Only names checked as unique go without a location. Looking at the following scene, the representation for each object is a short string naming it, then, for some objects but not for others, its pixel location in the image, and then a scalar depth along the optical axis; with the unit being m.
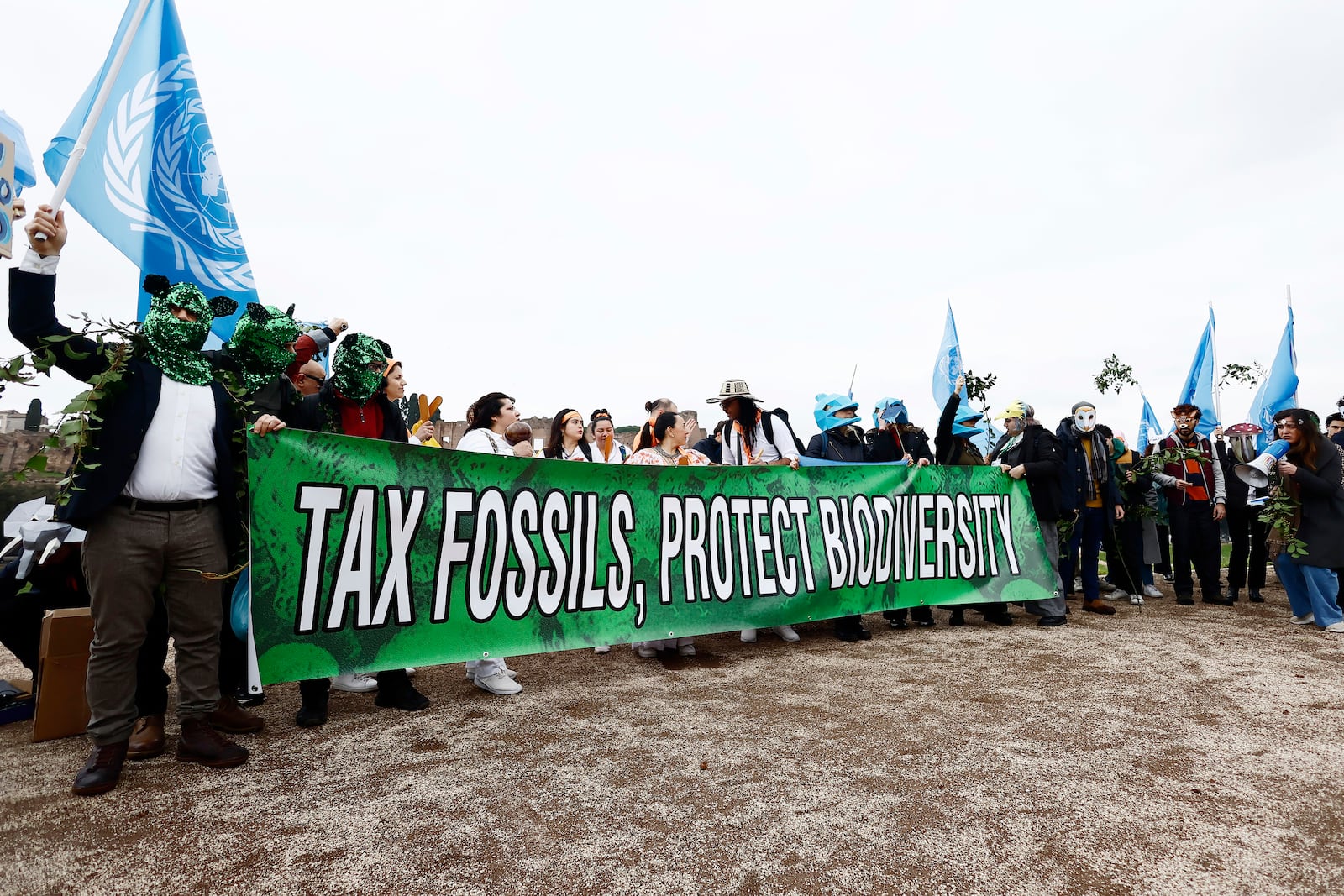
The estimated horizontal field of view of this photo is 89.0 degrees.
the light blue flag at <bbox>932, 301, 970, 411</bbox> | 9.83
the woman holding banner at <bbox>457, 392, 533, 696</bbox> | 4.20
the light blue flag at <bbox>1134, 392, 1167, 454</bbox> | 18.20
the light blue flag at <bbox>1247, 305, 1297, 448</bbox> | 10.62
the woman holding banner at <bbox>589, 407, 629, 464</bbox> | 6.14
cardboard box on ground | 3.39
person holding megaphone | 5.71
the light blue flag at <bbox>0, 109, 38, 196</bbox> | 4.01
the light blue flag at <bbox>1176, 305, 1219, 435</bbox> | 10.92
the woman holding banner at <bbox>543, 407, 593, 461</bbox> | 5.47
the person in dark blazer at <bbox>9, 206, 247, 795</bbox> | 2.74
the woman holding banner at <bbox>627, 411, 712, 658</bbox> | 5.38
